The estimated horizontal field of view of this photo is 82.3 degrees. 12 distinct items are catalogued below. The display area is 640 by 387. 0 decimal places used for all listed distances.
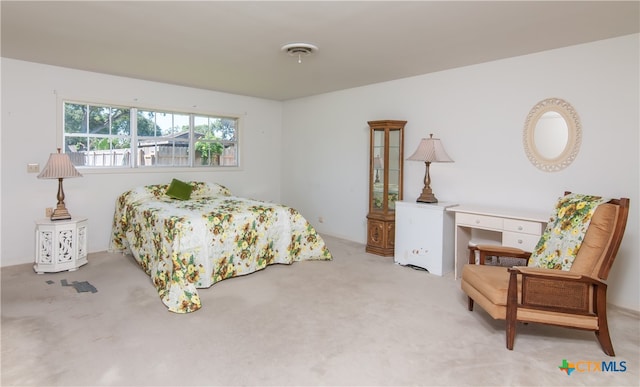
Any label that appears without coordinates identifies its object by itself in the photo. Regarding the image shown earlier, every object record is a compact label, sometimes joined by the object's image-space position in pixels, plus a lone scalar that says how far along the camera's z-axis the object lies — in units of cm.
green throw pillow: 478
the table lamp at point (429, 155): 419
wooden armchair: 237
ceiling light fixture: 341
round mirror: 345
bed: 330
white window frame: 442
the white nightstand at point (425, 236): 404
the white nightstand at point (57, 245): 389
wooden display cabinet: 475
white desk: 332
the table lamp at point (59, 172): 392
